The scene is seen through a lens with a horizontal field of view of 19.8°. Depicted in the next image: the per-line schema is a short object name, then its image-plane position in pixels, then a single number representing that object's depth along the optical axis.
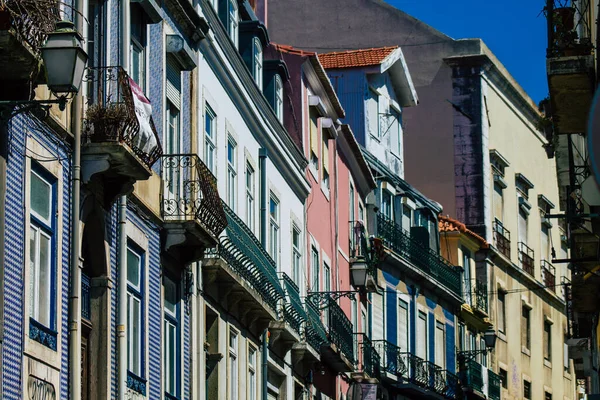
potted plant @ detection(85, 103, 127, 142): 18.94
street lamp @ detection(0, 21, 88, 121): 14.88
